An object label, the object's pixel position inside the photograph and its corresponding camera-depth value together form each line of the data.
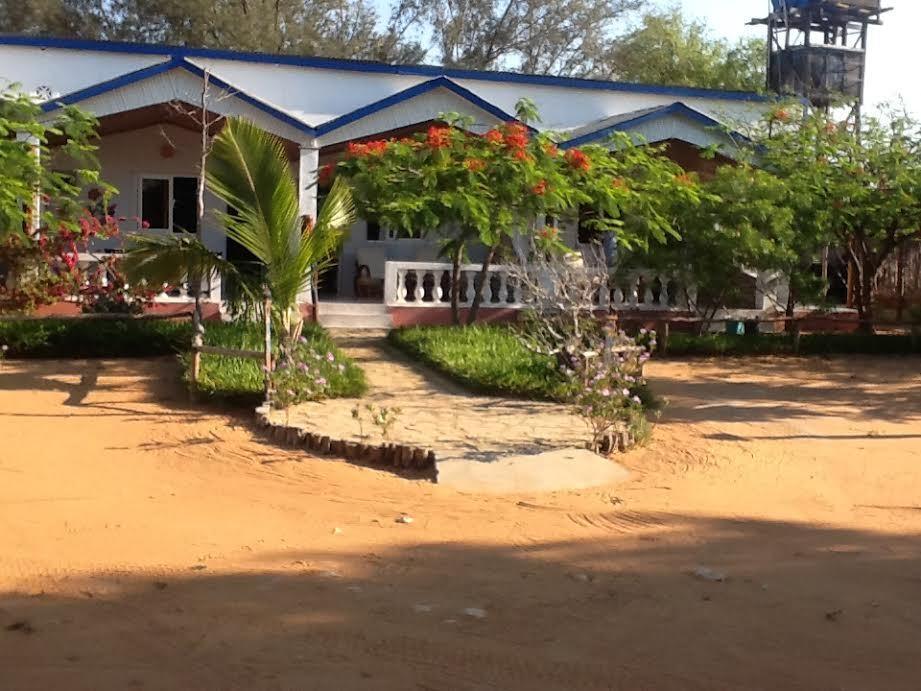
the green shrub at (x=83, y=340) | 12.58
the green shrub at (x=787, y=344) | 15.09
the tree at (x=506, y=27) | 35.91
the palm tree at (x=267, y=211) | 10.28
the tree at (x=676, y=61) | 36.81
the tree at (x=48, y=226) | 13.43
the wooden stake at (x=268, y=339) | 10.06
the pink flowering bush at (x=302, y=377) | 10.10
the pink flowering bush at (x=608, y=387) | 9.02
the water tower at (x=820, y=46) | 31.11
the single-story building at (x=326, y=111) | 16.16
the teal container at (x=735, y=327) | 16.92
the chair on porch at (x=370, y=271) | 18.67
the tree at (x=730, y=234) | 14.56
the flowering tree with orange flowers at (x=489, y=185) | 12.47
